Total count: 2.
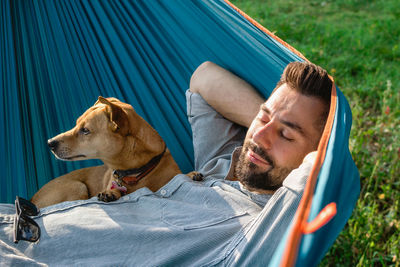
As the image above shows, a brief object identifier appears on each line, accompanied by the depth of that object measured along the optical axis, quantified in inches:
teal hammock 69.6
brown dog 70.7
